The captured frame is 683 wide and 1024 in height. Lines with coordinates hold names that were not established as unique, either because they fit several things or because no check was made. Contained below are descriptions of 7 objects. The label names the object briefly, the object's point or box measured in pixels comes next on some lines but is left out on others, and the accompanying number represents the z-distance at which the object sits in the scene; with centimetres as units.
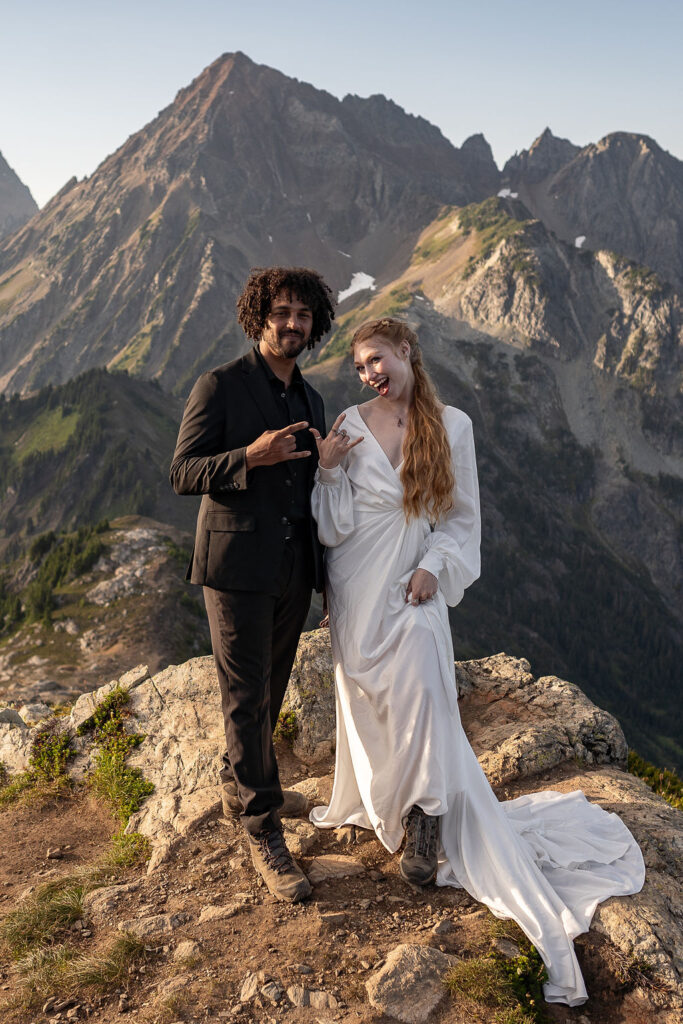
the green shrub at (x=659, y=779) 750
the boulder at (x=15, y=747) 827
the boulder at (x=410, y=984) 382
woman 483
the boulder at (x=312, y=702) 768
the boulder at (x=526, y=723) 664
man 498
